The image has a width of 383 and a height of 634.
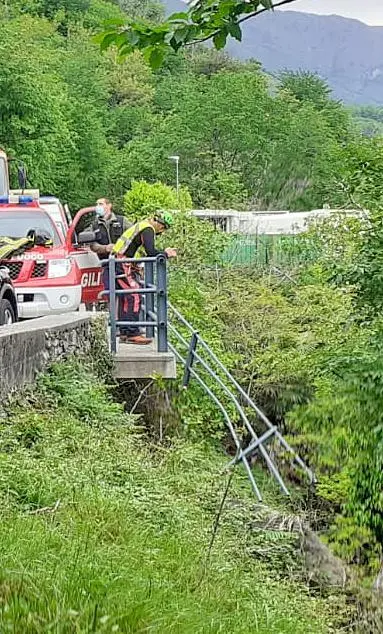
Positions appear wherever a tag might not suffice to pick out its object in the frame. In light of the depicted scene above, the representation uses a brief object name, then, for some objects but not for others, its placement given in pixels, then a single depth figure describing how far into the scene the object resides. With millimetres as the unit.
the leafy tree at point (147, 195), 43378
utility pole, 52259
